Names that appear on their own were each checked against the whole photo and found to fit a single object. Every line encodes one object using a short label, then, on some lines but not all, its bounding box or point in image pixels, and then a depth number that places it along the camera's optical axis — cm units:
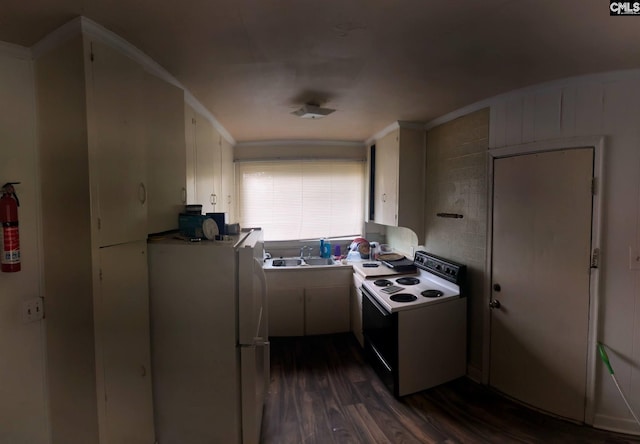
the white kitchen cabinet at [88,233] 117
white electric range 214
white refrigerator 149
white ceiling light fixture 222
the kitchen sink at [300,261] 346
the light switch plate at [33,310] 127
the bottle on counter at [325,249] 372
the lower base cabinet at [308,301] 315
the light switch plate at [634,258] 170
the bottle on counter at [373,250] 357
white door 184
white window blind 372
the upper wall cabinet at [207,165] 209
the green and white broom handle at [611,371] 173
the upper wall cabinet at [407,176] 291
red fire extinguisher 119
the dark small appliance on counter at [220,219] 178
